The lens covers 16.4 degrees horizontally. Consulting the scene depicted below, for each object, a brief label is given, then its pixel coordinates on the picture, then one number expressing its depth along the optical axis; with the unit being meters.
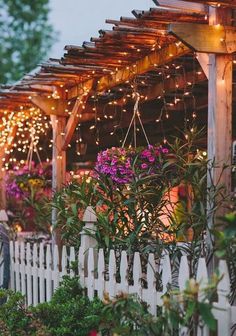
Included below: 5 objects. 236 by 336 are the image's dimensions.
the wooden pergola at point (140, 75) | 5.69
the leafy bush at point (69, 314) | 6.09
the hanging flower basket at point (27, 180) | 12.37
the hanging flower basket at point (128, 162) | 6.77
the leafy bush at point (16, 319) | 6.09
